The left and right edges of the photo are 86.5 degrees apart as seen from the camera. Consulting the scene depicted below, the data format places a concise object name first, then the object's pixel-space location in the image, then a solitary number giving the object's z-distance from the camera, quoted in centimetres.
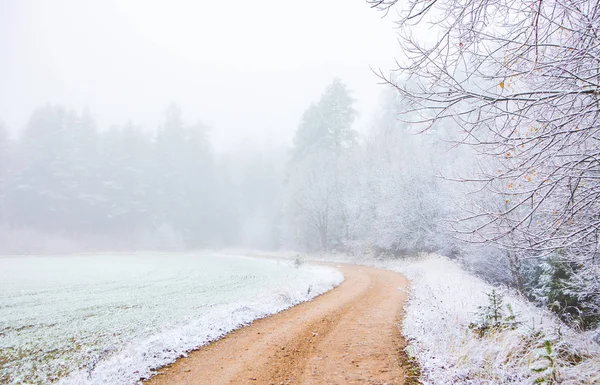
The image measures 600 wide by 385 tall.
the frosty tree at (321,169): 4059
